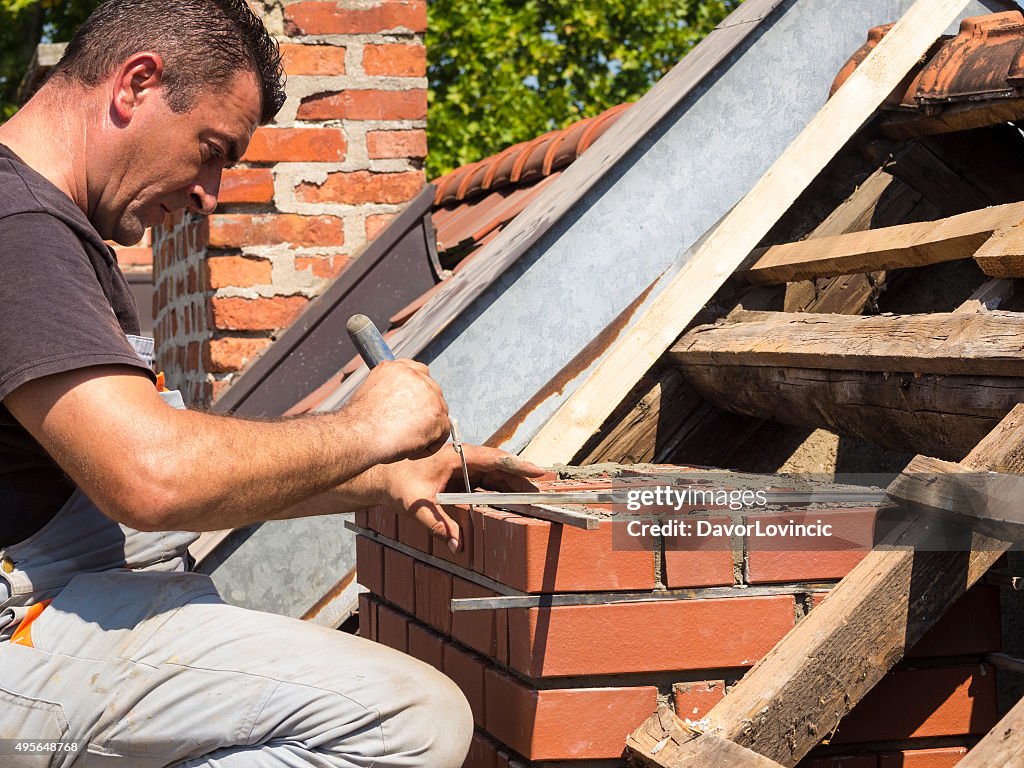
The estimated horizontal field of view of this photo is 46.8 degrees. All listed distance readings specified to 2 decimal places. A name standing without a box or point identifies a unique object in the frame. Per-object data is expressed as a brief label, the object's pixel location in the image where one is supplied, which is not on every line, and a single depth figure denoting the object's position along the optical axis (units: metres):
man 1.63
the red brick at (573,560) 1.79
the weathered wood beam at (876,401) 1.89
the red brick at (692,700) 1.85
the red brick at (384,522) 2.39
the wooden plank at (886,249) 2.12
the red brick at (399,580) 2.34
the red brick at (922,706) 1.94
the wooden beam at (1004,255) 1.90
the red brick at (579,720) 1.81
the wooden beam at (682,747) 1.57
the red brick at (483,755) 2.00
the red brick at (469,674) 2.04
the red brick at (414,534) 2.25
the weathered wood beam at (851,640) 1.64
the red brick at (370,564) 2.50
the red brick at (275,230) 3.80
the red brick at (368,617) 2.56
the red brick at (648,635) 1.81
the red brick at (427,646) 2.22
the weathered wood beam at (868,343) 1.84
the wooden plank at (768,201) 2.58
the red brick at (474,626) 1.97
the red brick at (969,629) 1.95
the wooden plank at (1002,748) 1.28
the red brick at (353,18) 3.96
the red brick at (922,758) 1.95
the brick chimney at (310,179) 3.85
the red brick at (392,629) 2.38
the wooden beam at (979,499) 1.60
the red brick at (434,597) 2.17
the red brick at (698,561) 1.83
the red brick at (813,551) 1.85
